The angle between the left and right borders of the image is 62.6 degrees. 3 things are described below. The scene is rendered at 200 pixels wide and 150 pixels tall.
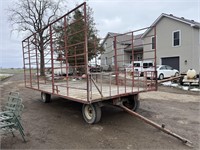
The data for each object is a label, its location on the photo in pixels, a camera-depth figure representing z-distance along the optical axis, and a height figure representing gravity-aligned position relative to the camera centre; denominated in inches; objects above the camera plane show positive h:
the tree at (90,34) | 262.7 +114.4
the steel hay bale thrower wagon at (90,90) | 141.7 -25.3
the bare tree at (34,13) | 841.5 +297.6
